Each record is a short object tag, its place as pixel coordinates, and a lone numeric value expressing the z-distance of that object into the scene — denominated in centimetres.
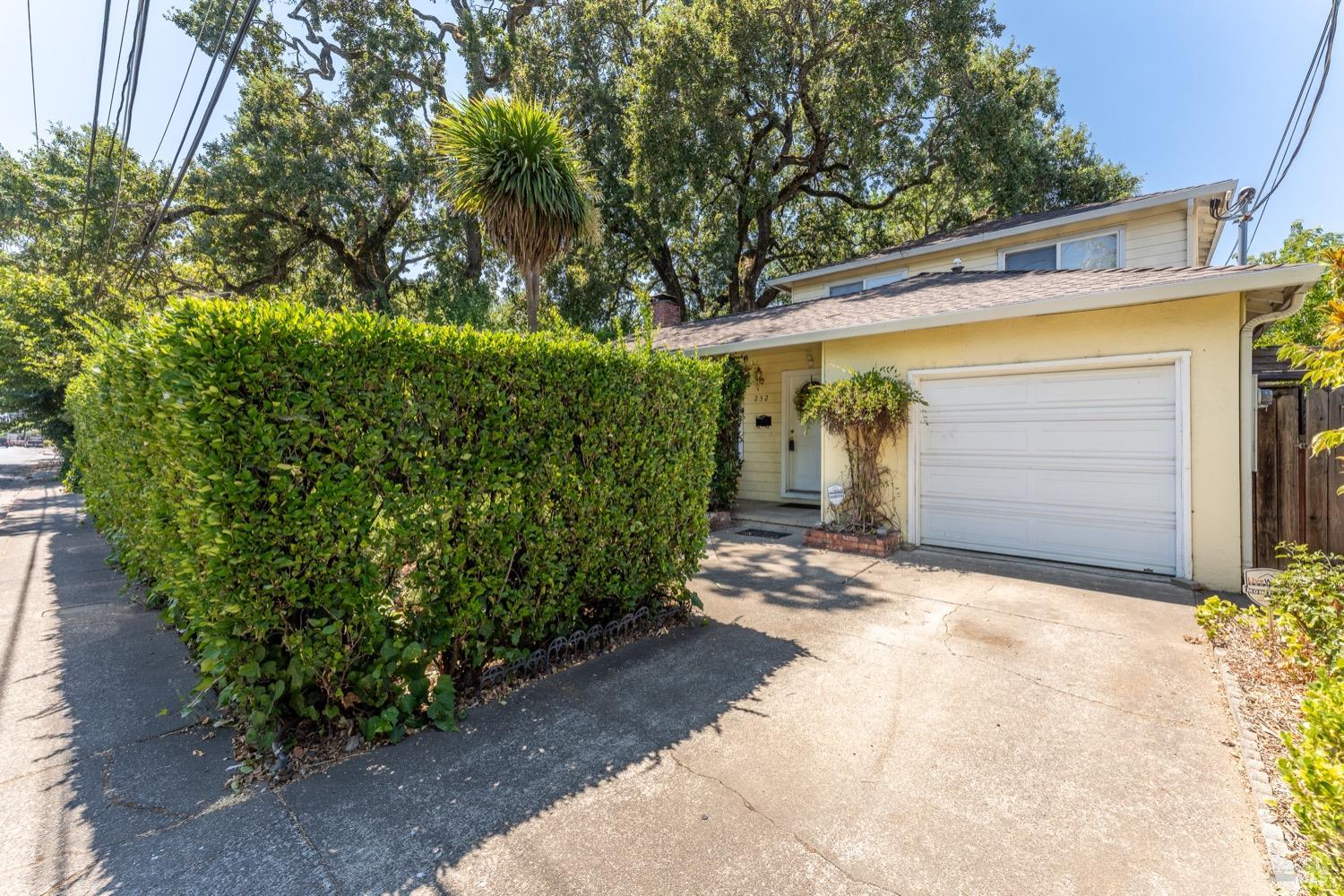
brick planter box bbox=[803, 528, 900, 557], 672
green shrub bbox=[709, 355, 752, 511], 862
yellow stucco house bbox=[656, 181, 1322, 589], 519
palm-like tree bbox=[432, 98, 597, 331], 710
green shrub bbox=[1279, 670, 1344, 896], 162
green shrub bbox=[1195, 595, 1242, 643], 396
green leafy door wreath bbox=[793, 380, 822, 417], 957
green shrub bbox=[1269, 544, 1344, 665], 308
